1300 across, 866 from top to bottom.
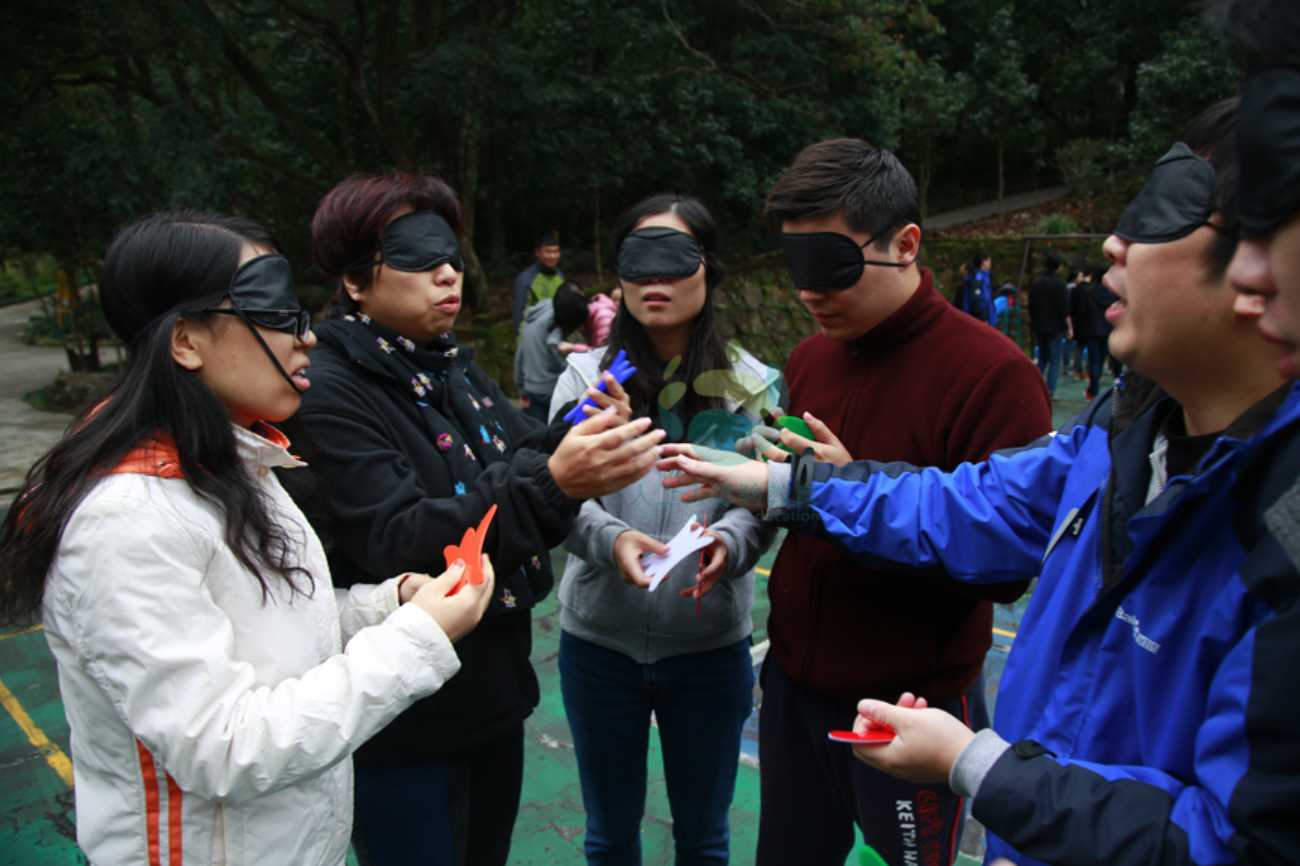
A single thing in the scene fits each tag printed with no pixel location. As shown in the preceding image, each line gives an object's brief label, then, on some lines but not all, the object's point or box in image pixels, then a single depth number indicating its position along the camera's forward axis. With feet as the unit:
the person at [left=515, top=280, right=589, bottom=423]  21.70
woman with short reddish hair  5.75
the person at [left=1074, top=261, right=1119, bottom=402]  36.06
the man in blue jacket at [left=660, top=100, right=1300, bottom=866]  3.06
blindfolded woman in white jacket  4.00
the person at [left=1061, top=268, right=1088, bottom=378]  38.88
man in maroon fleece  5.93
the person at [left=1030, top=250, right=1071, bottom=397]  37.65
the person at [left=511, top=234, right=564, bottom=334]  26.30
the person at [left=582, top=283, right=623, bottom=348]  19.64
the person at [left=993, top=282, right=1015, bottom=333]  39.52
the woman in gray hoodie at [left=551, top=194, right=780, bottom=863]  7.14
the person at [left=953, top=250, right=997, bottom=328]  38.88
